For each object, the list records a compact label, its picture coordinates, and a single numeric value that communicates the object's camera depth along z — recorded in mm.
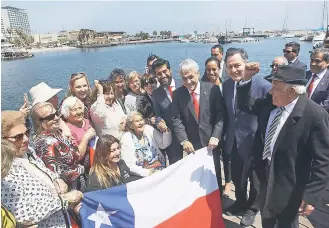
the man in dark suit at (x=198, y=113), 3449
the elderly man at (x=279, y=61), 4057
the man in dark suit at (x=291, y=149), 2377
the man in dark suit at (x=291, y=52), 5570
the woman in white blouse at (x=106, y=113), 3713
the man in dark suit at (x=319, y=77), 4289
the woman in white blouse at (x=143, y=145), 3307
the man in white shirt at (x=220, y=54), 5606
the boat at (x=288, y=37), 133225
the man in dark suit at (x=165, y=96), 3760
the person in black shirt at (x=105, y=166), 2808
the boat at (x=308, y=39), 81400
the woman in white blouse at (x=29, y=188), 1888
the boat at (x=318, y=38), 60462
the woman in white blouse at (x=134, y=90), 4230
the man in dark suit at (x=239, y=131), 3229
